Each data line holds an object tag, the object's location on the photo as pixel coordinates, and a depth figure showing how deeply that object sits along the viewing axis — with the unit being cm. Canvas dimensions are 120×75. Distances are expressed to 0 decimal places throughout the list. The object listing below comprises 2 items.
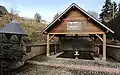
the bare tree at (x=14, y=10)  2146
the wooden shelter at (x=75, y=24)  679
